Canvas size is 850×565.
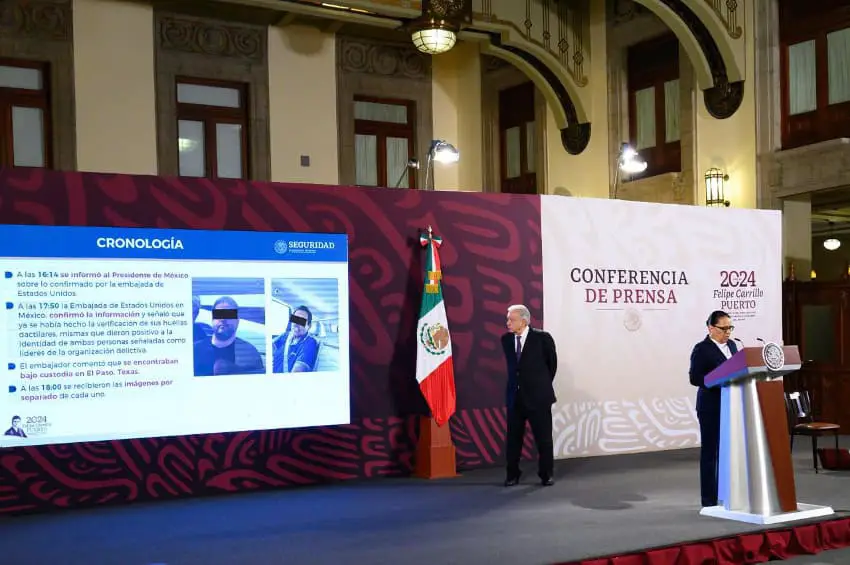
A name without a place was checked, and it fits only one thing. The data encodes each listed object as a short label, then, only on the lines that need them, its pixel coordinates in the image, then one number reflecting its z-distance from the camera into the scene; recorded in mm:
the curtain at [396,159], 13719
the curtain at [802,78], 11117
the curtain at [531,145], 14070
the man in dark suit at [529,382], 6941
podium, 5477
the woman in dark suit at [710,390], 5789
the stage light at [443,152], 9758
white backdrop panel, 8562
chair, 7598
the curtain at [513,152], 14359
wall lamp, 11547
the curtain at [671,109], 12523
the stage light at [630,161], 11452
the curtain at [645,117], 12906
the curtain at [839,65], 10781
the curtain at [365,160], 13453
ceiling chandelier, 10320
